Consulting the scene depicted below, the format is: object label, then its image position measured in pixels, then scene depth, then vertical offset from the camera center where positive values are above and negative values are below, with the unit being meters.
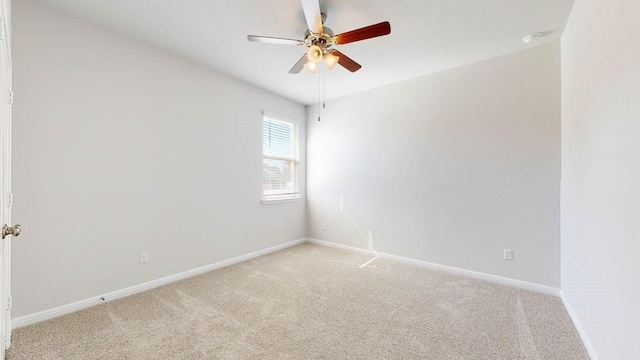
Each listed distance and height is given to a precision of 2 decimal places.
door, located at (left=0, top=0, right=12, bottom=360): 1.35 +0.00
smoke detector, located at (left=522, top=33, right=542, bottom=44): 2.50 +1.37
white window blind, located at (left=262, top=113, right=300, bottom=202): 4.13 +0.37
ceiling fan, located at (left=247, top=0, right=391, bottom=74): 1.83 +1.09
